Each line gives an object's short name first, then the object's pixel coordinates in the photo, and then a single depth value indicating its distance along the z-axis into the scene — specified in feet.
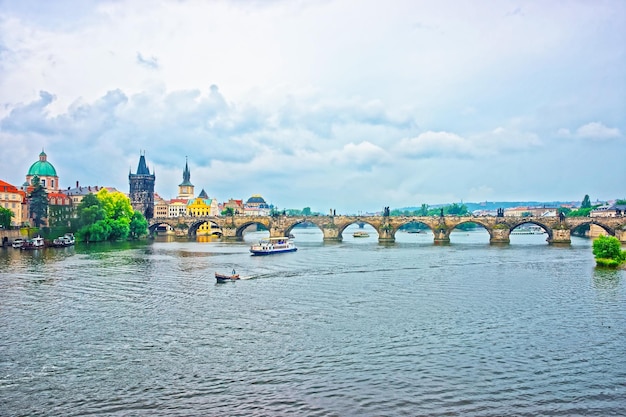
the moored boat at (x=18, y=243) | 287.11
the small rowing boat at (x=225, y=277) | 168.04
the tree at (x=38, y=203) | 355.15
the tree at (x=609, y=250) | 197.25
